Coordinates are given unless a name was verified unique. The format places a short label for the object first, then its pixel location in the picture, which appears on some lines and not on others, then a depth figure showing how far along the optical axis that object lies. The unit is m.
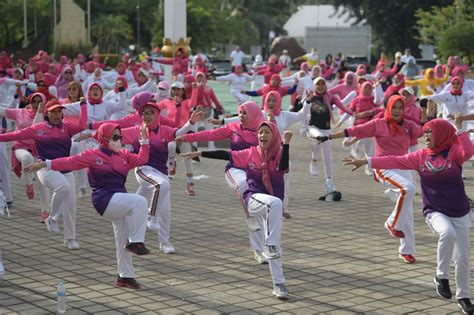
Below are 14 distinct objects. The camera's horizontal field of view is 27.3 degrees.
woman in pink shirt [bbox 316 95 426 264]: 10.95
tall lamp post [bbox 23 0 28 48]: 51.94
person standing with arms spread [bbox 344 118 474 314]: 8.94
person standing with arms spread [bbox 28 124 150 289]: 9.66
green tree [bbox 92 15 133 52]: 63.88
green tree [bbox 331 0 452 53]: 64.94
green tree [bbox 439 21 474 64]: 45.66
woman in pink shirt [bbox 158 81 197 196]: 15.11
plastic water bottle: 7.95
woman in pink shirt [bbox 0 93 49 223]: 13.23
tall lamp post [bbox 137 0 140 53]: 62.03
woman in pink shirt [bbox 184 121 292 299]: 9.30
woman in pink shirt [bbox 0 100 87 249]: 11.68
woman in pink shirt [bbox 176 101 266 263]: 10.82
